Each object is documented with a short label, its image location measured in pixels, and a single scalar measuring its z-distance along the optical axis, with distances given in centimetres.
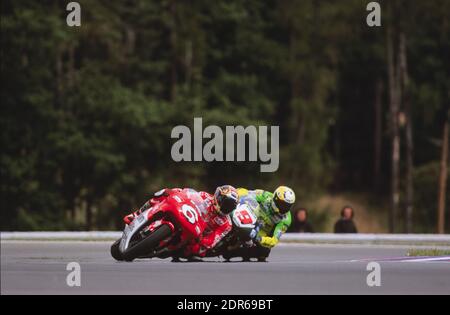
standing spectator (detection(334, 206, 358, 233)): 2471
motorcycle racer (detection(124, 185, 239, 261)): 1647
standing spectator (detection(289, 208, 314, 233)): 2516
